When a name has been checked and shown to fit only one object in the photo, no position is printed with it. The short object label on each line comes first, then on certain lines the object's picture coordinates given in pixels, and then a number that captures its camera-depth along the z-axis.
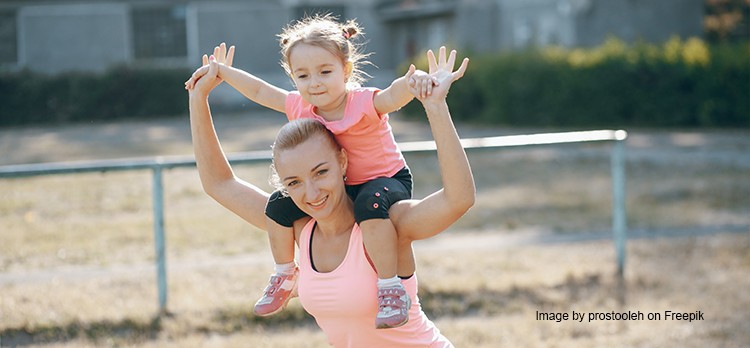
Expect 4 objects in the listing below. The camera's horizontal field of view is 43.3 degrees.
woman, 2.73
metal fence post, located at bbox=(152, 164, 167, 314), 6.84
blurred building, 35.47
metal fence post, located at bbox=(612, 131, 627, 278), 7.89
